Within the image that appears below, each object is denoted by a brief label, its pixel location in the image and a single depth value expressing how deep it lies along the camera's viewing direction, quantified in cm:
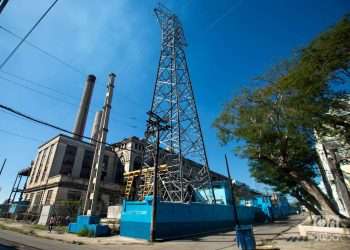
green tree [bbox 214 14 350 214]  949
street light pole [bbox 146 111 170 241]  1262
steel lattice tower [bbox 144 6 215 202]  1892
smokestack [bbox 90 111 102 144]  4438
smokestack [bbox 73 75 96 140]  4148
